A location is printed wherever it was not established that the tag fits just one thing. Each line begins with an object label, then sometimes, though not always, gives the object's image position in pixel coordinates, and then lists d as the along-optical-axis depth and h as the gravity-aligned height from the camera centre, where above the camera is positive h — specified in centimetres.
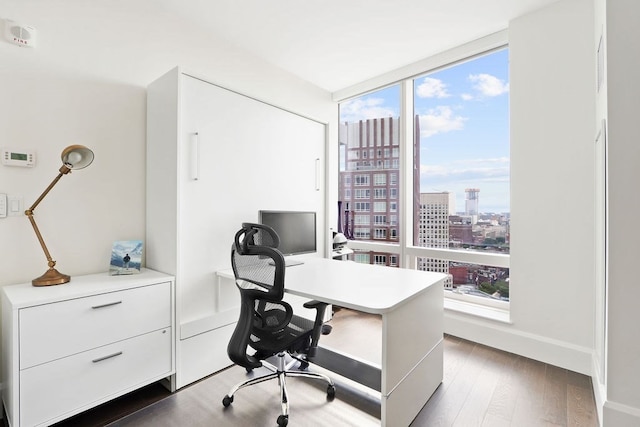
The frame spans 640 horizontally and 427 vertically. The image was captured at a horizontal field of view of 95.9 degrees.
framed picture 201 -31
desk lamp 171 +18
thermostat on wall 173 +34
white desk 151 -59
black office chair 162 -62
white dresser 145 -74
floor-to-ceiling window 289 +47
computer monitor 255 -14
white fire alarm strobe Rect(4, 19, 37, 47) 174 +110
